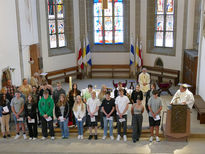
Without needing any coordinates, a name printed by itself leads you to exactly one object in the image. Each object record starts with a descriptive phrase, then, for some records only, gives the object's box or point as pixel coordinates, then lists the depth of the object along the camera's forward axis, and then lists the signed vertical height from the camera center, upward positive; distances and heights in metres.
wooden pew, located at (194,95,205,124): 9.55 -2.78
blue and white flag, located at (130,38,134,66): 15.94 -1.35
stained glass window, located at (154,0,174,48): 15.12 +0.17
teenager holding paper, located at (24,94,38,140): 8.48 -2.47
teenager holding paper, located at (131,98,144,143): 8.24 -2.60
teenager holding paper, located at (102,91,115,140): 8.44 -2.30
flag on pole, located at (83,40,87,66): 16.11 -1.58
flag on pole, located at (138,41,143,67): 15.85 -1.81
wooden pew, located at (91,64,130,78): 16.48 -2.47
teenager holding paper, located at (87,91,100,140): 8.52 -2.33
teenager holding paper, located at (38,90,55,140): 8.49 -2.32
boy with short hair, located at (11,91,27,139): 8.59 -2.31
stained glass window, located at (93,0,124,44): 16.27 +0.23
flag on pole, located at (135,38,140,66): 15.82 -1.59
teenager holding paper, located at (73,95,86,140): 8.49 -2.39
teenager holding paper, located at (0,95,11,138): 8.66 -2.52
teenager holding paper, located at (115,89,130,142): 8.42 -2.32
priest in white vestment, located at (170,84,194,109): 8.98 -2.21
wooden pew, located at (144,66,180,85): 14.69 -2.45
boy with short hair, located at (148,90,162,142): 8.27 -2.31
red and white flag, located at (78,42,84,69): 16.17 -1.69
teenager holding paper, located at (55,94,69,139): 8.49 -2.40
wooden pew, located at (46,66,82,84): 15.29 -2.49
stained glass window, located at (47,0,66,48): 15.48 +0.26
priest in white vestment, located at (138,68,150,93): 12.32 -2.21
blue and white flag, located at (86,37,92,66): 16.20 -1.53
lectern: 8.24 -2.78
